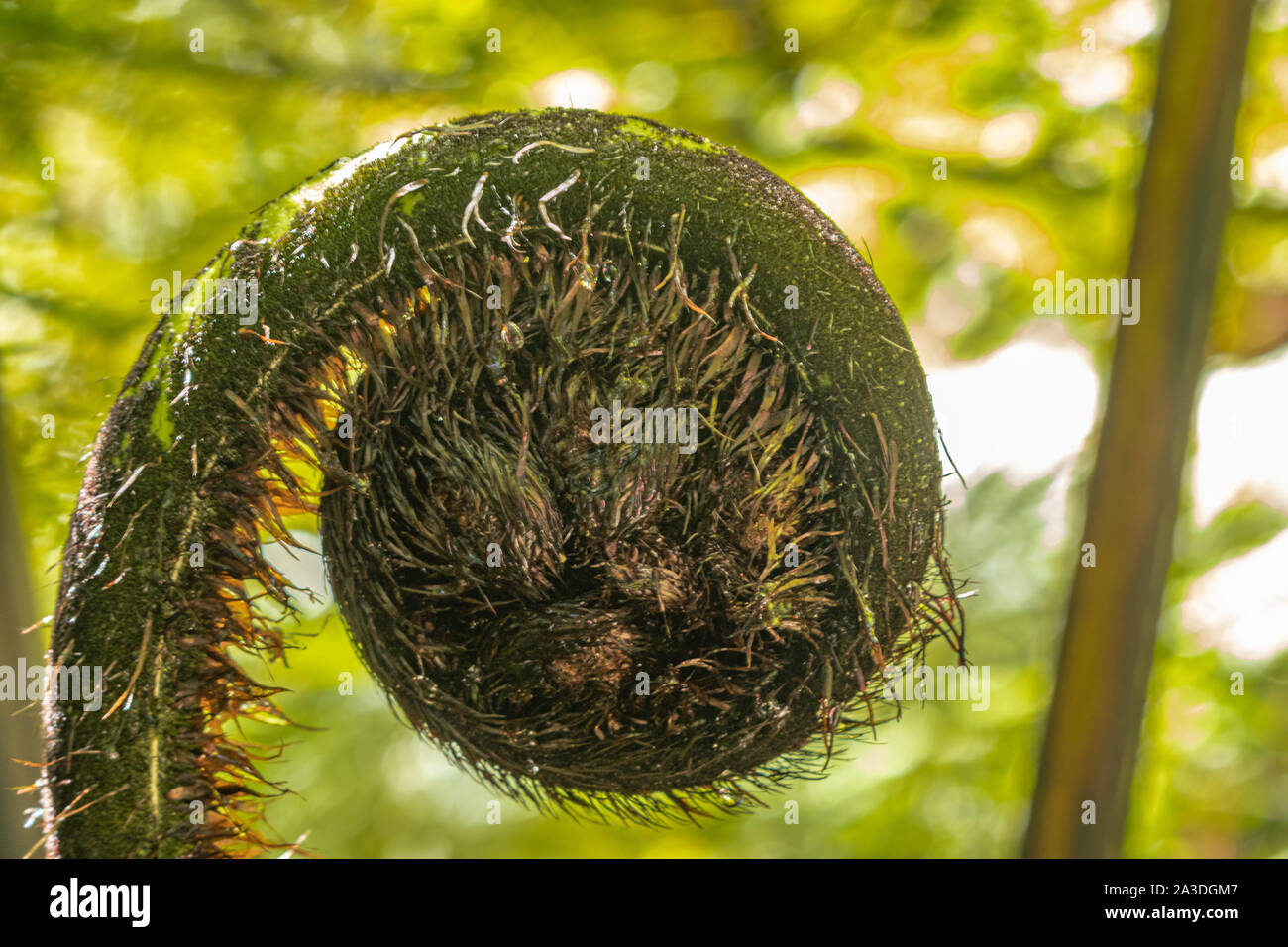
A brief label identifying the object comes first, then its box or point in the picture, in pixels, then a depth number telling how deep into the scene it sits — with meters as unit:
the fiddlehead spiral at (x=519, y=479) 0.40
